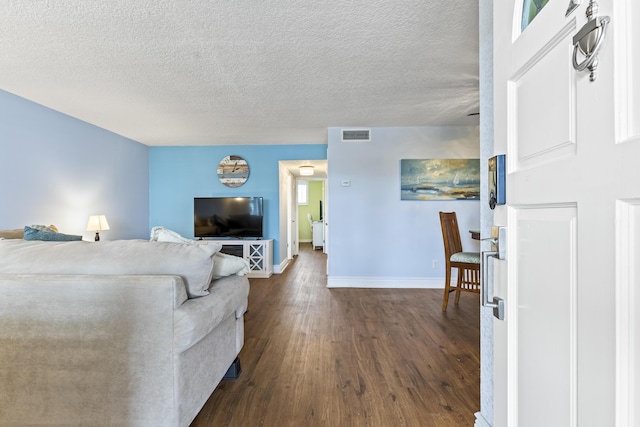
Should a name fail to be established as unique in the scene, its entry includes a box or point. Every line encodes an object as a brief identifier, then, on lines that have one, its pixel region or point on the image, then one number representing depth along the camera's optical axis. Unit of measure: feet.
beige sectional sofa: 4.11
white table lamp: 12.66
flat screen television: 17.01
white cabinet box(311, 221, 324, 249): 29.07
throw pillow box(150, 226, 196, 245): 5.80
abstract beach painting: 13.99
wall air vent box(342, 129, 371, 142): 14.20
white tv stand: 16.43
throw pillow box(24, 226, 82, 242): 6.26
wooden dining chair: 10.31
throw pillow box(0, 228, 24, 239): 8.55
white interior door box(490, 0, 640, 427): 1.47
